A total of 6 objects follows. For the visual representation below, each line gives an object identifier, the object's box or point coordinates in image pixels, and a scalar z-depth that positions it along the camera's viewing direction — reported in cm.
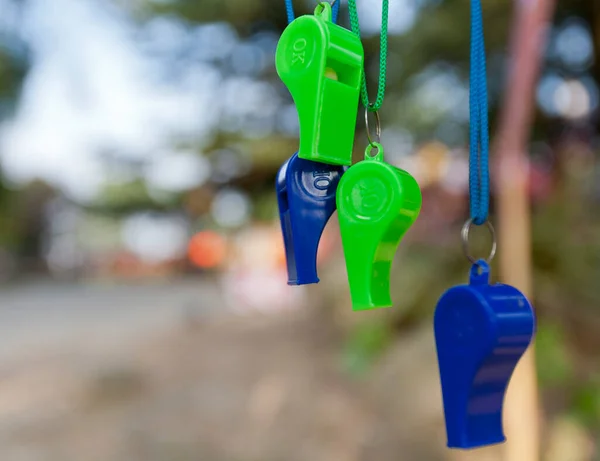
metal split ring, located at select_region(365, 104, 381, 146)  39
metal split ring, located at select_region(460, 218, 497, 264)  38
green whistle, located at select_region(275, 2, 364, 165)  39
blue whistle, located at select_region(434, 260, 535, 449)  37
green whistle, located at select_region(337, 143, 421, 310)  38
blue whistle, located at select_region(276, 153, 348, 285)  41
